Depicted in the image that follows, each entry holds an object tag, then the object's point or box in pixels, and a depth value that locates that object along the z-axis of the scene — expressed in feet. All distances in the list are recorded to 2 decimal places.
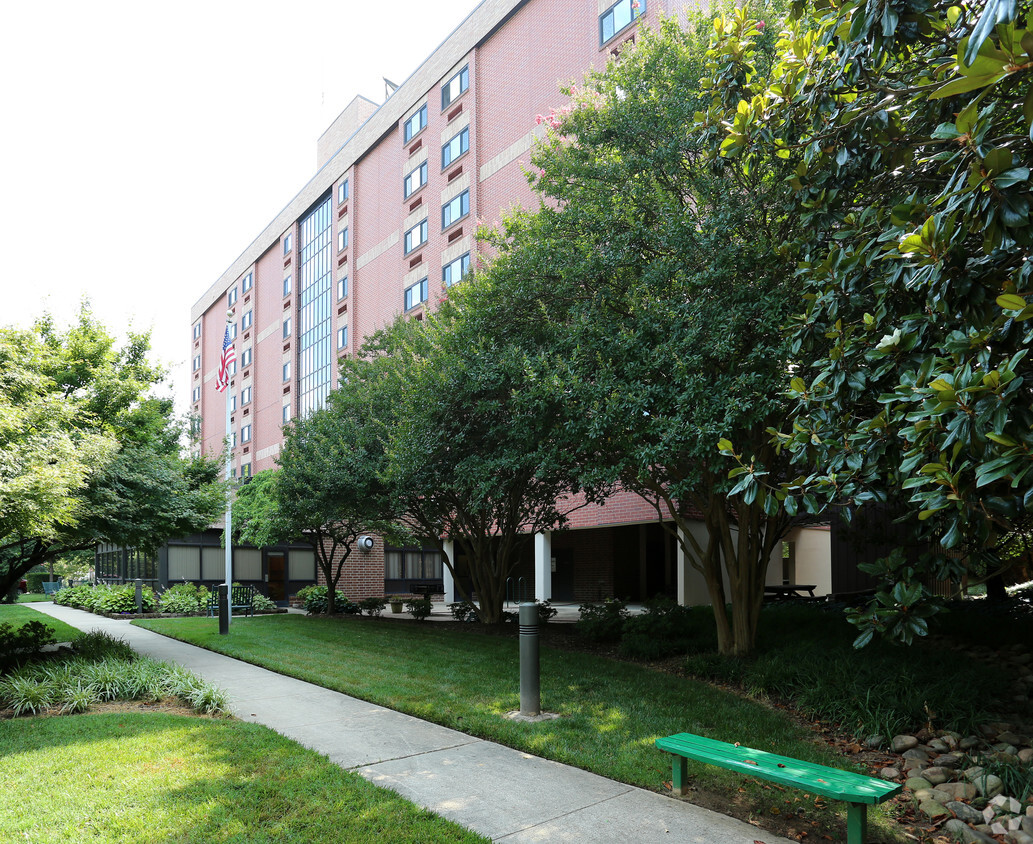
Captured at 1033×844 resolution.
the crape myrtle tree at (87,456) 25.93
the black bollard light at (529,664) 25.43
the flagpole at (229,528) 65.05
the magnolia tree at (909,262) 12.33
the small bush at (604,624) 44.37
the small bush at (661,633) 38.58
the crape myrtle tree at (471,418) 33.96
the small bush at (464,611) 59.98
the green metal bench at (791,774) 14.14
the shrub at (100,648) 36.99
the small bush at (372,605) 72.84
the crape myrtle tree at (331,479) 52.31
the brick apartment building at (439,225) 81.00
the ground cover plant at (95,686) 27.40
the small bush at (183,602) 75.00
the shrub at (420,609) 65.16
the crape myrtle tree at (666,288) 26.55
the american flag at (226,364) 71.46
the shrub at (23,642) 37.70
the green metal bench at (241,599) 76.59
